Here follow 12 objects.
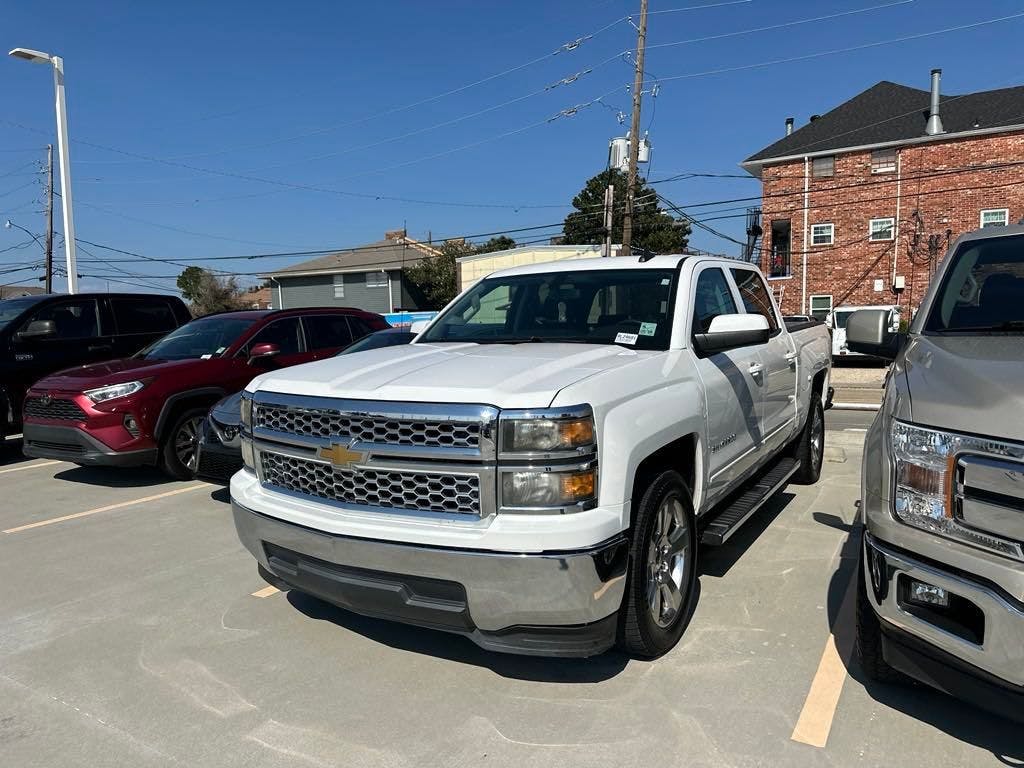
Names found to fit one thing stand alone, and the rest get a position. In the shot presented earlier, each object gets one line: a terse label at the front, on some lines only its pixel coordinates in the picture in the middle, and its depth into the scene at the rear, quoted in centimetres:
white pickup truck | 259
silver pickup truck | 212
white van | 1900
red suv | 660
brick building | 2623
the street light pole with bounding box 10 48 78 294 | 1509
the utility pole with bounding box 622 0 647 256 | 2109
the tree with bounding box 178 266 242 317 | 5466
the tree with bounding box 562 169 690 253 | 4094
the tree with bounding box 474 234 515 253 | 5397
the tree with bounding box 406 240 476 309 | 4228
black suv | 846
